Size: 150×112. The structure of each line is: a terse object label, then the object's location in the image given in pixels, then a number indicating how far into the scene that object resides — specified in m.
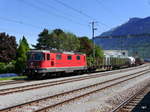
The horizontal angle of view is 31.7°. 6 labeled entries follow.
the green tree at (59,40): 76.38
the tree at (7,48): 60.98
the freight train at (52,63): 27.33
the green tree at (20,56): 42.36
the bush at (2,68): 42.12
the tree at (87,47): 79.12
